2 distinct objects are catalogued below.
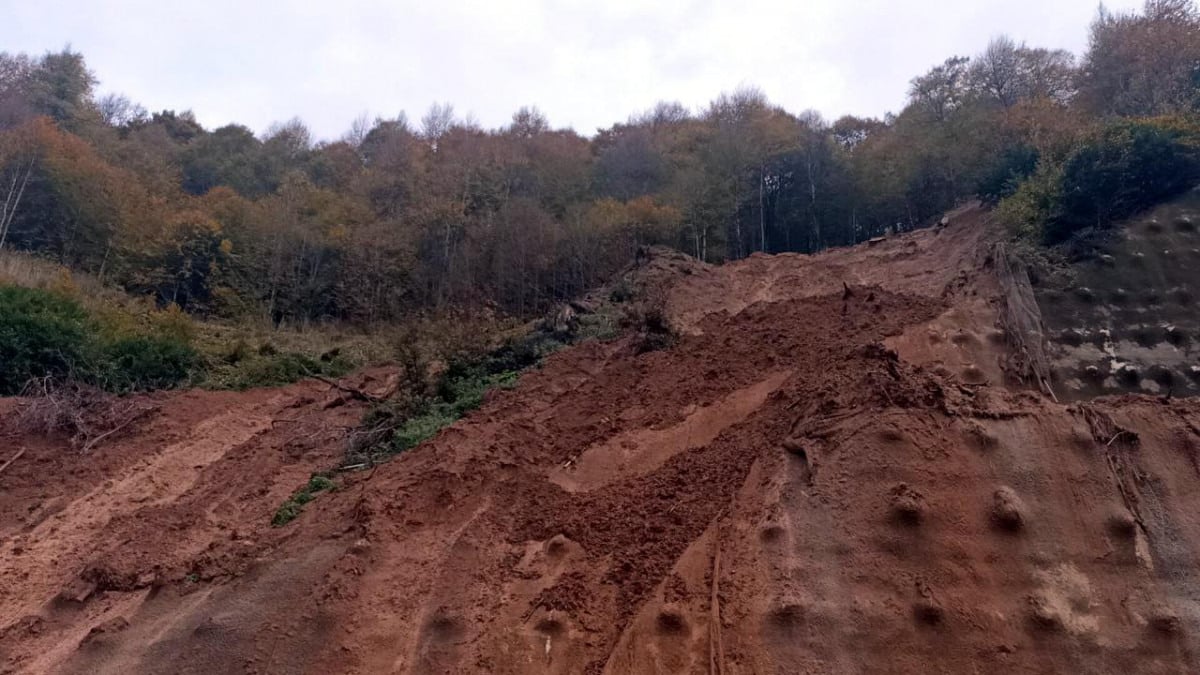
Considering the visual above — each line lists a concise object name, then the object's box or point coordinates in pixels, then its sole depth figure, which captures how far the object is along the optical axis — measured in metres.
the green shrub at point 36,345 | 16.84
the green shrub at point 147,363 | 17.38
